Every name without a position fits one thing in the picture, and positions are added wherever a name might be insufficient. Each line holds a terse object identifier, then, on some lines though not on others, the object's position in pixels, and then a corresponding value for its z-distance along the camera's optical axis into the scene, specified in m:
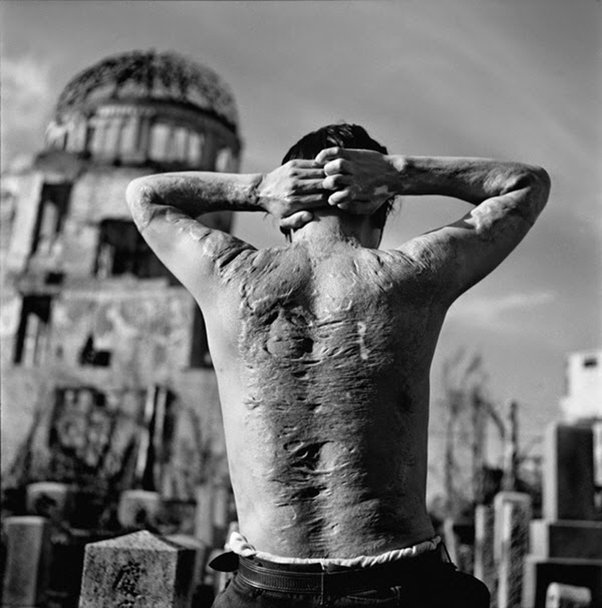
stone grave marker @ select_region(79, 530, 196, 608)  2.78
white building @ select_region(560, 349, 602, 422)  36.84
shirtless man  1.88
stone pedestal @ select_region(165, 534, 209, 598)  7.76
